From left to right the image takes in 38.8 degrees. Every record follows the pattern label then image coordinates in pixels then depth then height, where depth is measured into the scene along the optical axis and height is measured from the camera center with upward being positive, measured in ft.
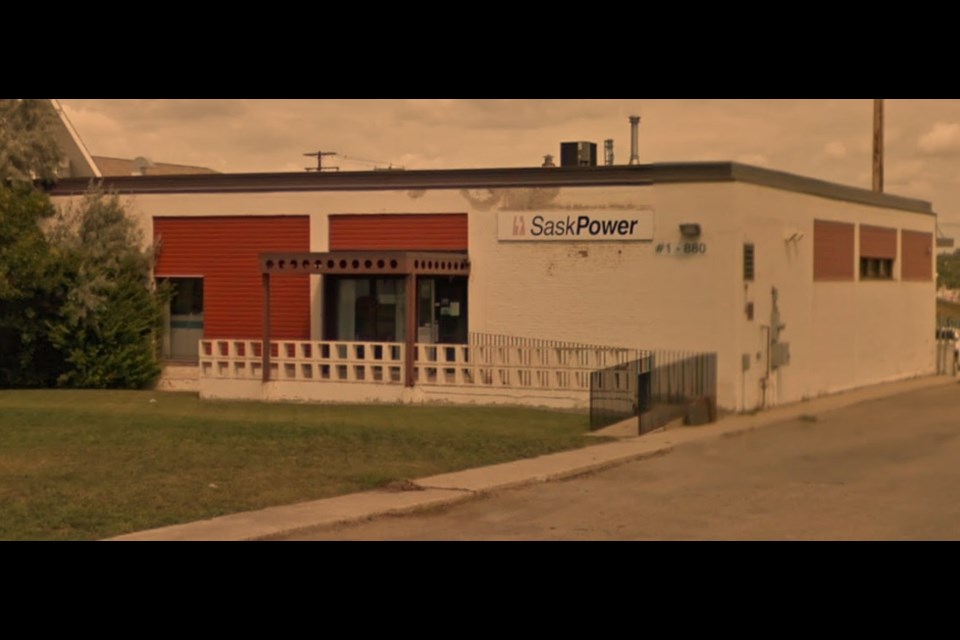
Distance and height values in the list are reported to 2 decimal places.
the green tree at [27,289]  106.63 +0.59
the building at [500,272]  96.07 +2.12
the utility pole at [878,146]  146.92 +16.91
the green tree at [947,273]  417.65 +9.60
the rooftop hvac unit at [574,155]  112.16 +12.02
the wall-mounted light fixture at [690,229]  95.50 +5.07
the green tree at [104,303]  108.99 -0.50
